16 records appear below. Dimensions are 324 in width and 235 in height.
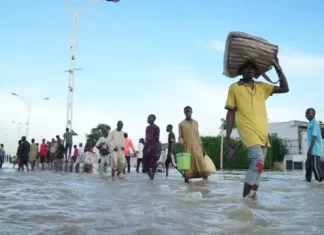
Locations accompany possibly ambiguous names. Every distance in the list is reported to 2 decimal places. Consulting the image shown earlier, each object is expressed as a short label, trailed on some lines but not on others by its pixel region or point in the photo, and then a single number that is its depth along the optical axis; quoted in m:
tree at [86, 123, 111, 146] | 96.88
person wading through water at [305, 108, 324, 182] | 9.18
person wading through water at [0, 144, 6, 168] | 26.51
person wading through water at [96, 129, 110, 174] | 14.82
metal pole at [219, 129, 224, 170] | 29.84
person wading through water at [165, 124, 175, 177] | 11.48
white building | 35.44
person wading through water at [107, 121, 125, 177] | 12.05
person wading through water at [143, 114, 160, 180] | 11.70
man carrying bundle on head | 5.09
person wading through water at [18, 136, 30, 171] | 20.06
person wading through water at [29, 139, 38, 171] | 23.53
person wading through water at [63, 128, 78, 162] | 21.24
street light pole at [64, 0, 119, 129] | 31.42
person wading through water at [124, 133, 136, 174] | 17.53
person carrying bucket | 9.37
